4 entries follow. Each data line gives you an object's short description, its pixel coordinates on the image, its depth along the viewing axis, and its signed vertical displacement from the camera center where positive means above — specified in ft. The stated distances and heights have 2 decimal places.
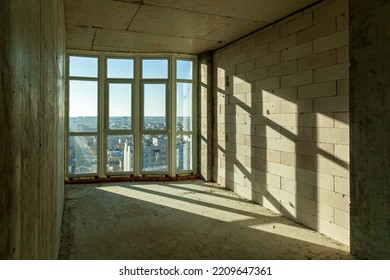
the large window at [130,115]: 21.94 +2.02
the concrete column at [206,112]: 22.17 +2.21
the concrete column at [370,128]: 8.82 +0.43
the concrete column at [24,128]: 2.51 +0.15
